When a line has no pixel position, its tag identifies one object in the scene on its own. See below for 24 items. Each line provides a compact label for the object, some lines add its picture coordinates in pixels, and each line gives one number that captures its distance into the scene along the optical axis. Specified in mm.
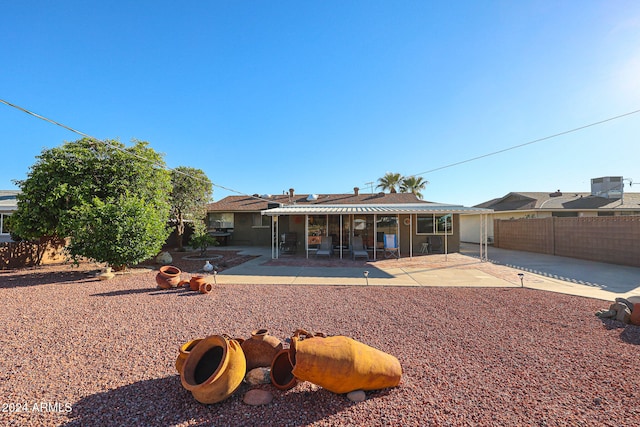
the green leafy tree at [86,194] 8016
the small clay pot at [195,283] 6555
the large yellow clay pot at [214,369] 2361
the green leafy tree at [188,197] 14312
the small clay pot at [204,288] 6504
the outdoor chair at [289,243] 14198
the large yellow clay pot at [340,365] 2395
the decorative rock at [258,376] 2760
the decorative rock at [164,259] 11164
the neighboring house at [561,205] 17797
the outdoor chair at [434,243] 13867
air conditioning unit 19203
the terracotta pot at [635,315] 4434
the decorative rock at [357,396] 2531
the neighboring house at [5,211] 14797
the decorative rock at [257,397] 2480
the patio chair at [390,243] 12195
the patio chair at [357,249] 11838
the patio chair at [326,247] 12645
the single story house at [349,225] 12633
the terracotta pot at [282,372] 2674
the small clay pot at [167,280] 6820
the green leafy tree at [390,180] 31328
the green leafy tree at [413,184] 31250
